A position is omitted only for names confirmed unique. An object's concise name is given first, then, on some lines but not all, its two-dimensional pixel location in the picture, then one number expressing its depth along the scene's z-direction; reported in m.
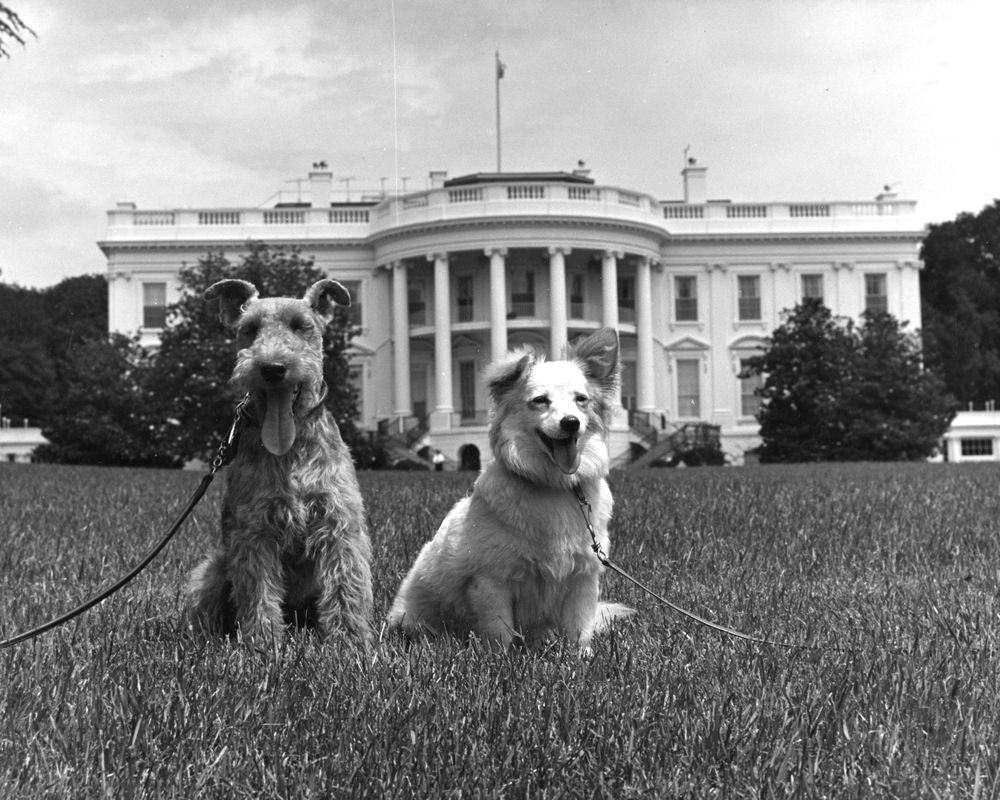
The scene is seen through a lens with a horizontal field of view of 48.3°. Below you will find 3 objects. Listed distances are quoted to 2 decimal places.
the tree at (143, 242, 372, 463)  29.55
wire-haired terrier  3.83
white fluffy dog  3.90
